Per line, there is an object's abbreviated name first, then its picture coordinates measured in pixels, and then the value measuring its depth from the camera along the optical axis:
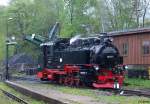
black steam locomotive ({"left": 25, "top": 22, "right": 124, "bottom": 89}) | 26.33
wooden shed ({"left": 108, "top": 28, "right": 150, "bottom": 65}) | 34.34
